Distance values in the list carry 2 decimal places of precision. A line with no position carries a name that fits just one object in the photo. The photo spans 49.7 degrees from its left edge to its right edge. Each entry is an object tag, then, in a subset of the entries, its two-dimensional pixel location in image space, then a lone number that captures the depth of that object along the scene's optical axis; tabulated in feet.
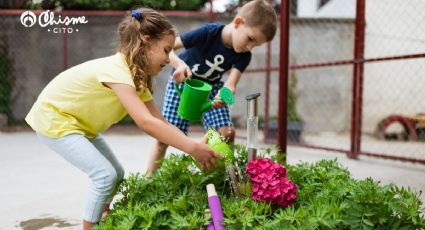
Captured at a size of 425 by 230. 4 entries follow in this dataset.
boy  7.99
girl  5.68
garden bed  4.64
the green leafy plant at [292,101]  22.65
